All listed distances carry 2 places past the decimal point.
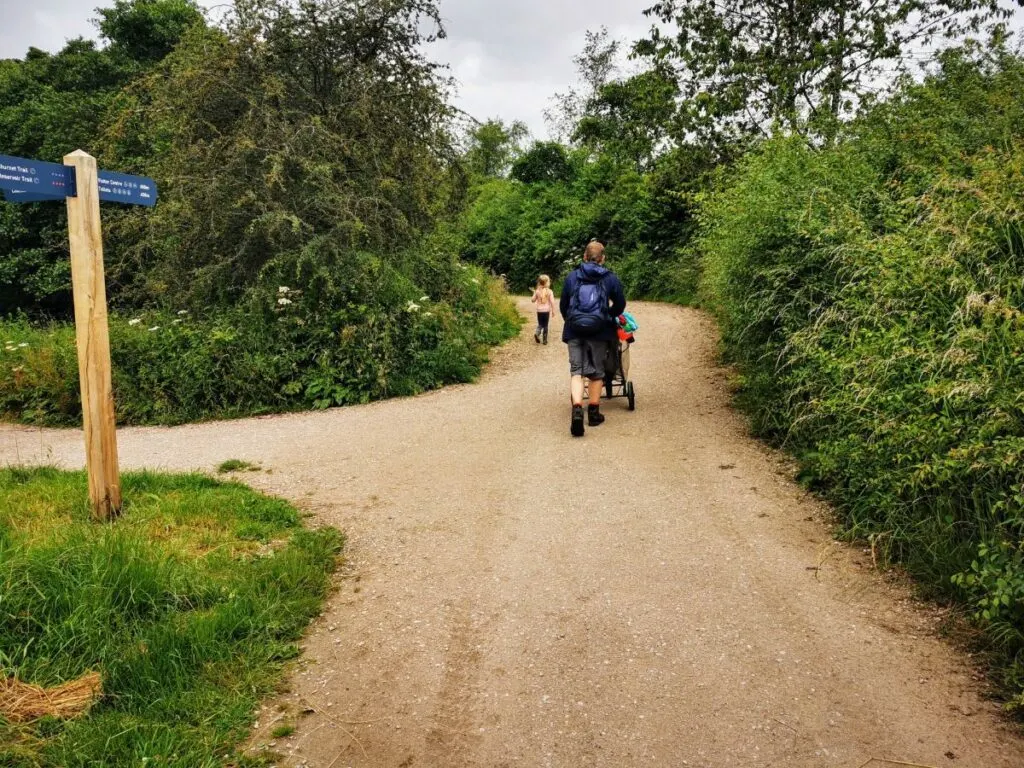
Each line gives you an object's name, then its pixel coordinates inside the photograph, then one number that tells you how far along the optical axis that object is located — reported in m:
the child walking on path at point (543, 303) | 15.01
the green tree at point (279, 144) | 11.45
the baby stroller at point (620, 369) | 8.35
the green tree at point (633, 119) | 20.56
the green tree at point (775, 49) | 18.73
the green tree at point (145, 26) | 26.36
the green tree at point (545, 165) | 31.39
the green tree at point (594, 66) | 36.62
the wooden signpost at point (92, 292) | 4.69
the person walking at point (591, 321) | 7.68
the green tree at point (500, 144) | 45.09
